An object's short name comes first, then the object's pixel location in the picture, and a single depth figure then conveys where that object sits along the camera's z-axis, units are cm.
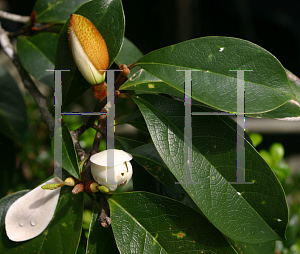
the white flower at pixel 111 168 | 51
